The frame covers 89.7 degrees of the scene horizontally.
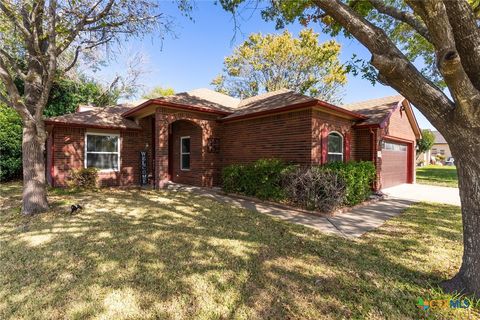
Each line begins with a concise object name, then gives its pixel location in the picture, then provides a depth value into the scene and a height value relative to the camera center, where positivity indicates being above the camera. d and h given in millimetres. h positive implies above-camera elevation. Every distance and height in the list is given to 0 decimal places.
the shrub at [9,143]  12469 +676
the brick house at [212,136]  8578 +844
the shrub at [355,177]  7331 -678
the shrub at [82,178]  9922 -910
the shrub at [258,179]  7775 -787
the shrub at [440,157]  40094 -97
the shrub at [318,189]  6777 -940
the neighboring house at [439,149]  43750 +1374
